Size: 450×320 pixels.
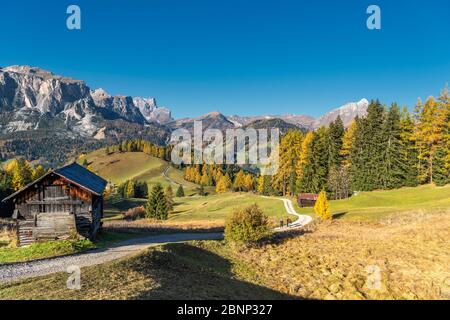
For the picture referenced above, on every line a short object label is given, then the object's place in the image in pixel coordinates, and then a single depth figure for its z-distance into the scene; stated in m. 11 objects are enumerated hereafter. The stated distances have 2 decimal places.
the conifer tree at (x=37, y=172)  99.69
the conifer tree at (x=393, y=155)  67.00
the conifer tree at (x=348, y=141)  74.57
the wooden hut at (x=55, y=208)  28.81
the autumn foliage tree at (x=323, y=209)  44.50
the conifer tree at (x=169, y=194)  92.78
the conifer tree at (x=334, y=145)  75.00
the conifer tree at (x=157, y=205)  63.51
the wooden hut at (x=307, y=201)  63.62
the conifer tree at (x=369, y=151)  69.38
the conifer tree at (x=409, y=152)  65.50
